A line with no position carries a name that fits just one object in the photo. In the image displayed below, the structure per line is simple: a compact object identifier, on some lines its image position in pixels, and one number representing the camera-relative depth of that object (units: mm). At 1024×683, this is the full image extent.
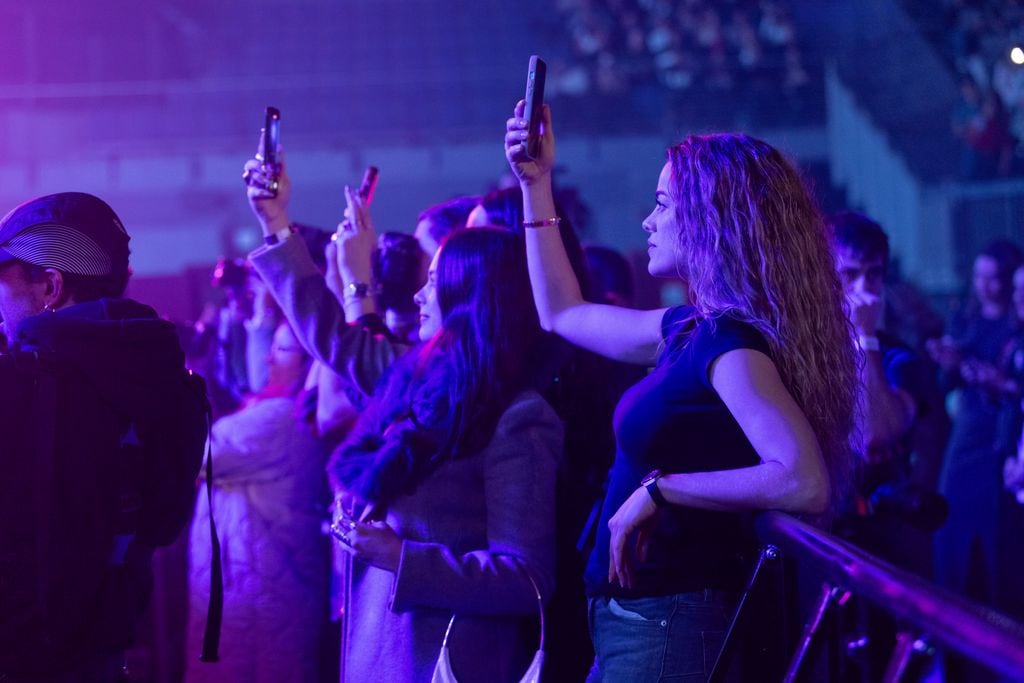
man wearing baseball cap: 3331
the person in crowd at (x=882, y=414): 4253
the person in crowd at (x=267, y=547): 4567
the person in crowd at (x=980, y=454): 7134
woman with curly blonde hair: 3269
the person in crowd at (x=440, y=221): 4405
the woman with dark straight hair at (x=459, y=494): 3564
